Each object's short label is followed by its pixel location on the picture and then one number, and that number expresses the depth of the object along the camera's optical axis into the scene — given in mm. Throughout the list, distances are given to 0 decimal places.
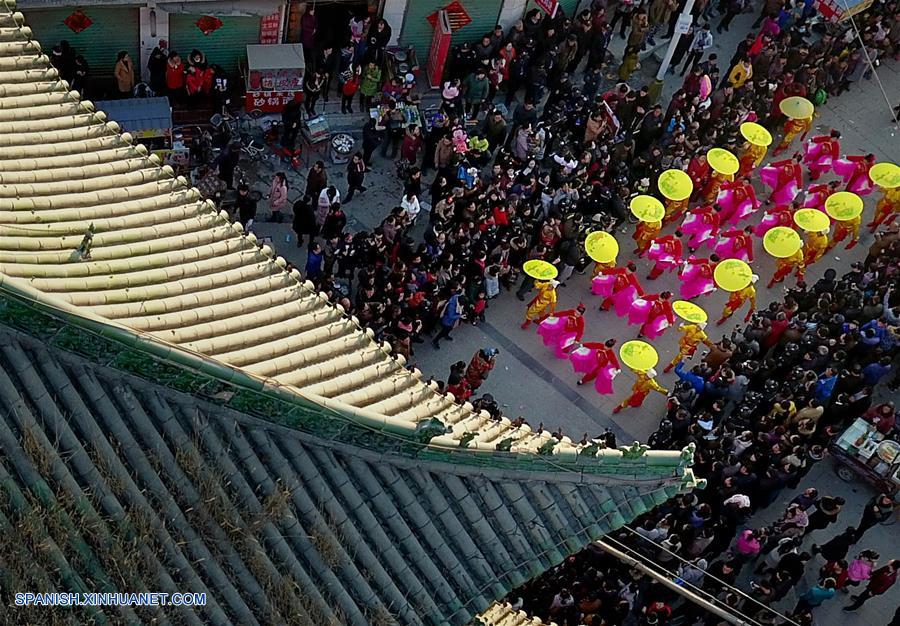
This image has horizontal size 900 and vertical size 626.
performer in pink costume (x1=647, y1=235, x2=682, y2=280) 25781
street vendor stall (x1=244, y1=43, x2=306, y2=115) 25984
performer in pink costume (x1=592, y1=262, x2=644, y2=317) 24828
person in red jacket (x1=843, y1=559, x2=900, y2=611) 21031
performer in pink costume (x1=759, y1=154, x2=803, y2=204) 27359
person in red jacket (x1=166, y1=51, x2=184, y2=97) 24969
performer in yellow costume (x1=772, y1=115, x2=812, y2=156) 29016
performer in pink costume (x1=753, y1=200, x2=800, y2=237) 26156
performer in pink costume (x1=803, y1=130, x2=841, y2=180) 28219
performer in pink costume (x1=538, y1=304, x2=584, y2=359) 24031
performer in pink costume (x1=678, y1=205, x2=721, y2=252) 26031
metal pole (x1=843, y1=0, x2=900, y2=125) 30116
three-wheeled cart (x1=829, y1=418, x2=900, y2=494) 23141
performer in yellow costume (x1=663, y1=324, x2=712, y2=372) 23828
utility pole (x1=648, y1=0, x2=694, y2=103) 27844
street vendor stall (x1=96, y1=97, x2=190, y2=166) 24047
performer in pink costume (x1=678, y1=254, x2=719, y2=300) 25312
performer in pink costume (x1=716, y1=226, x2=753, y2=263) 26062
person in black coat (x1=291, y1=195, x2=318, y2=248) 24000
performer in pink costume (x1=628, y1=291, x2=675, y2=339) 24516
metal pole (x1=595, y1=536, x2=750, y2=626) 16180
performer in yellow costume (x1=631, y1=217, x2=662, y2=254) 26062
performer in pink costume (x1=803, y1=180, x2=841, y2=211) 26859
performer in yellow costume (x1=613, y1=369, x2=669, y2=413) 23250
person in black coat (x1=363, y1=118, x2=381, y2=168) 25656
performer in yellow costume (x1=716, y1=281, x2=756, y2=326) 25234
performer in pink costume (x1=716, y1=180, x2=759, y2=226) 26719
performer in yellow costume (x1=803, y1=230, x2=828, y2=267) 26338
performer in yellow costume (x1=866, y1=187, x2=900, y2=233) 27625
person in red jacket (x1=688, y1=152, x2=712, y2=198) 26781
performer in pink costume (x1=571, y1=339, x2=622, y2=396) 23750
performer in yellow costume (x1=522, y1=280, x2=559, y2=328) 24031
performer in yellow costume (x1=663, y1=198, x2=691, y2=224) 26844
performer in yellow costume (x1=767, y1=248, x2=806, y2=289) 26203
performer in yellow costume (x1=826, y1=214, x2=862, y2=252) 27078
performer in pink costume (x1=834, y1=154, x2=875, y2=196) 27719
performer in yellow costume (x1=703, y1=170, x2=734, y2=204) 27031
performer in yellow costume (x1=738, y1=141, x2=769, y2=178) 27547
